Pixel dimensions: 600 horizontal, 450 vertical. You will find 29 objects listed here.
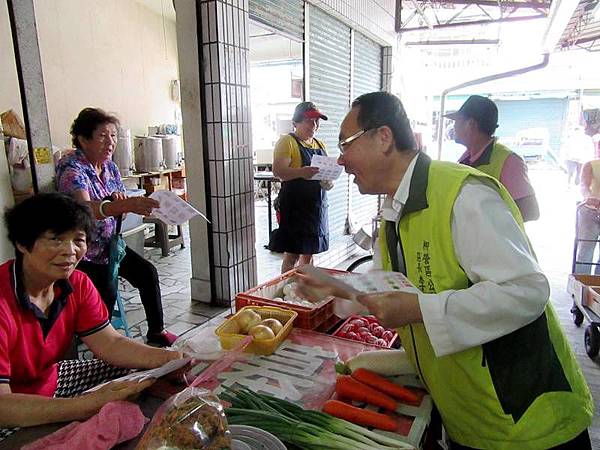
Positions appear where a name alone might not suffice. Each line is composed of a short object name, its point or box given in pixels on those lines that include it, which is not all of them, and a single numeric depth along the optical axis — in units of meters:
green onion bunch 1.06
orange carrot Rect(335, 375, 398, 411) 1.25
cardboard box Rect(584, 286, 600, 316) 3.12
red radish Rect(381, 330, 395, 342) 1.97
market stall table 1.18
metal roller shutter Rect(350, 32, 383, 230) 6.21
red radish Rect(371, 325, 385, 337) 1.99
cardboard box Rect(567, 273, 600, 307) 3.34
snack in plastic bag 0.91
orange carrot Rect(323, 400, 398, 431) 1.17
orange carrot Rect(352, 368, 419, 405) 1.28
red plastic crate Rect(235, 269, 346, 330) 1.91
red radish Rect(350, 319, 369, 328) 2.02
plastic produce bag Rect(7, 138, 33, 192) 2.34
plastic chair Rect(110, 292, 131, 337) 3.07
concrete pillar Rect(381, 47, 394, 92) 7.38
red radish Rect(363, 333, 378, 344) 1.83
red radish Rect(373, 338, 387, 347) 1.76
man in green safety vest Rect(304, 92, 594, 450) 1.07
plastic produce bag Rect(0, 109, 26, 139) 2.27
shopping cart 3.16
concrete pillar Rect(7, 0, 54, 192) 2.18
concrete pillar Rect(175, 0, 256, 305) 3.45
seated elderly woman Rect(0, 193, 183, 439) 1.47
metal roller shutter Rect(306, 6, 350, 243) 4.86
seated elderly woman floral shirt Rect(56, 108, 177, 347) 2.55
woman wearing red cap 3.60
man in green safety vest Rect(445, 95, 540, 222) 2.63
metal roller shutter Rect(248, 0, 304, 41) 3.85
